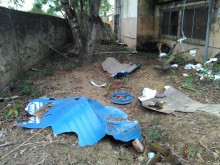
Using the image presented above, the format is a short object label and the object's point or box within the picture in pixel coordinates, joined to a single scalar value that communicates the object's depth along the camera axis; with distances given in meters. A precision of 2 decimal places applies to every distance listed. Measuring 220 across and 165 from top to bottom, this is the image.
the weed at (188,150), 2.61
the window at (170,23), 7.58
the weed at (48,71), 5.97
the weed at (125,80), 5.16
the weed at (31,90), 4.52
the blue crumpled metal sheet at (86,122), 2.84
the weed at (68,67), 6.36
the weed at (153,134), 3.04
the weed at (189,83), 4.41
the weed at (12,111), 3.54
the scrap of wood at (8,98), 4.18
